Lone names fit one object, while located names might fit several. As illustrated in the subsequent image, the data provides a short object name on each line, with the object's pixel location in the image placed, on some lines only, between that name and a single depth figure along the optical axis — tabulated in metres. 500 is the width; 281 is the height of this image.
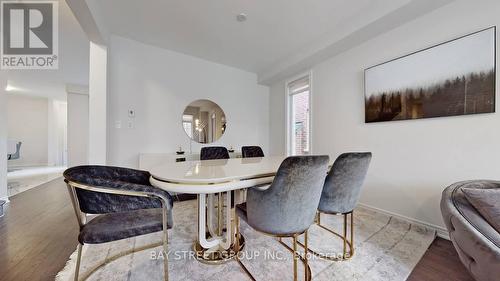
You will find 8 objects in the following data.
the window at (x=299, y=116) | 3.73
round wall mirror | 3.59
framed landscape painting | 1.72
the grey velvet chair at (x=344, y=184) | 1.41
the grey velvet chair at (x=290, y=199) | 1.08
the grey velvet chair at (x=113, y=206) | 1.10
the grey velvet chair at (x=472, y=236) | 0.99
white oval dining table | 1.03
